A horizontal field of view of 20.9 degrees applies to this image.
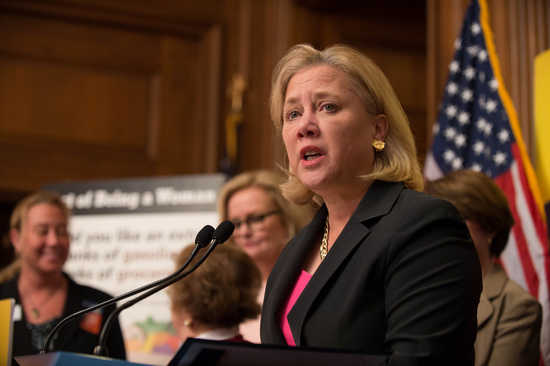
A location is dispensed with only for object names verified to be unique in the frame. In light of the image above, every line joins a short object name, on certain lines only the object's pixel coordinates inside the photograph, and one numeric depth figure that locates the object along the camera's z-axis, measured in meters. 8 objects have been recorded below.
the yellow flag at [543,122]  6.31
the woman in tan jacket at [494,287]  4.86
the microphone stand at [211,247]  3.52
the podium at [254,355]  2.47
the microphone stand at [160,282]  3.36
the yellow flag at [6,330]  3.30
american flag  6.43
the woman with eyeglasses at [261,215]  6.95
